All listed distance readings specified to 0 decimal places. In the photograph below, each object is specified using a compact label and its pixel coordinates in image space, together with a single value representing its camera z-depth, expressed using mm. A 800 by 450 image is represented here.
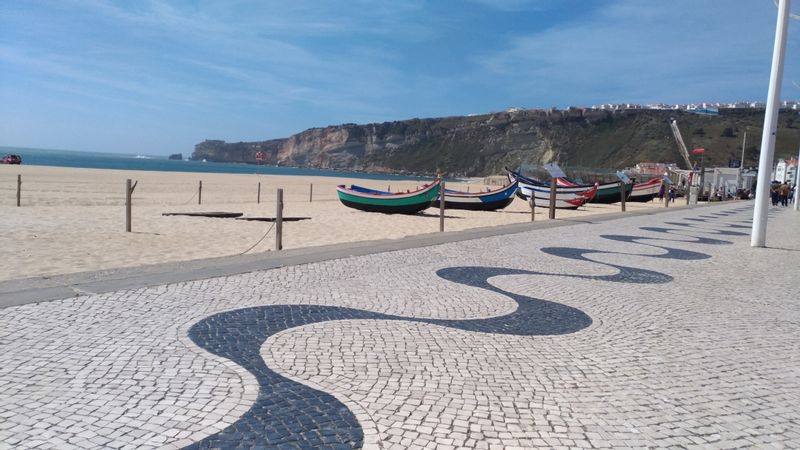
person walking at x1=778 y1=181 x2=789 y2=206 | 46438
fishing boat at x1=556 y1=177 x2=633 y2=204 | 37094
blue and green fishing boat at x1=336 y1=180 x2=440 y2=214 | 22891
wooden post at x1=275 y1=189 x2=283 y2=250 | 11023
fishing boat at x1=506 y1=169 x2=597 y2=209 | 31297
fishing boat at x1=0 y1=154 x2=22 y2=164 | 63656
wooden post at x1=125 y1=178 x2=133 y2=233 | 14038
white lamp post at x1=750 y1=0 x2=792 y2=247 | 13414
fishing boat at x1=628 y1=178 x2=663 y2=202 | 42562
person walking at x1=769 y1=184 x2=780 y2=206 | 46875
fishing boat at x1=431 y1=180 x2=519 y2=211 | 27109
